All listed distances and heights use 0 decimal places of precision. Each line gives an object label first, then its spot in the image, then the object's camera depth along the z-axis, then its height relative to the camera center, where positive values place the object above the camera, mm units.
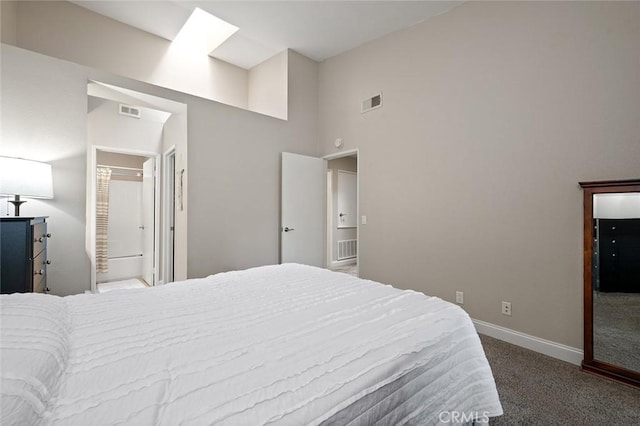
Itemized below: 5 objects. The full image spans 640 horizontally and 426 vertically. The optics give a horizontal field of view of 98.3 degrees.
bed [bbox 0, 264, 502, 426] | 657 -462
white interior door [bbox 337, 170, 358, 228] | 6418 +330
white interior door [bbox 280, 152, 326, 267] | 3916 +43
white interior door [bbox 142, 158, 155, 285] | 4379 -128
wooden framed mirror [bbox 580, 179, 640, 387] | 1951 -481
